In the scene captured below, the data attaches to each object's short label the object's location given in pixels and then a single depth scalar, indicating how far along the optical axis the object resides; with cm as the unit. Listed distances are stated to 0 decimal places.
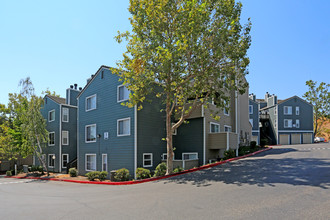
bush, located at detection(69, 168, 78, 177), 2314
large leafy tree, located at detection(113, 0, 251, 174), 1451
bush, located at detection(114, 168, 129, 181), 1738
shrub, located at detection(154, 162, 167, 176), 1661
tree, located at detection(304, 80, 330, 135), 4709
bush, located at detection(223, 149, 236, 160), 1972
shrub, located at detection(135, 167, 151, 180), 1692
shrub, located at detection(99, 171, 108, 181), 1881
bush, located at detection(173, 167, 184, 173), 1664
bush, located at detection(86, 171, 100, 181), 1902
